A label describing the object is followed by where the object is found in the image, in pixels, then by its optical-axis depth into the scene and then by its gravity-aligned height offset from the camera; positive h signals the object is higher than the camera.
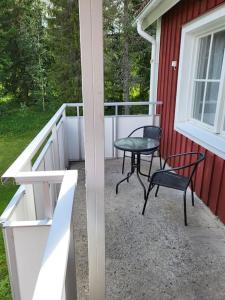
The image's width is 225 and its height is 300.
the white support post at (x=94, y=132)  0.88 -0.21
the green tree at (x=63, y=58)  5.32 +0.59
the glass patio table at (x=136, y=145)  2.89 -0.79
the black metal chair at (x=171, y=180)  2.40 -1.00
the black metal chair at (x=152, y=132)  3.67 -0.78
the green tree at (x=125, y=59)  6.44 +0.55
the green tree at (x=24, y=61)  7.94 +0.62
